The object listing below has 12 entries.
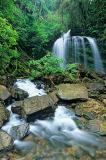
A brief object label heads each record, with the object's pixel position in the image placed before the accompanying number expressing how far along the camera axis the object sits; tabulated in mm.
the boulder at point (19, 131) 2785
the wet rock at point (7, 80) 3868
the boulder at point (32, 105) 3191
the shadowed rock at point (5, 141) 2517
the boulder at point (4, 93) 3436
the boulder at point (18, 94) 3673
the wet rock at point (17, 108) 3291
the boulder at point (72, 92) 3802
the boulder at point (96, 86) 4408
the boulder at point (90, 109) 3425
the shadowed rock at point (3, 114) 3017
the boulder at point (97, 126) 3030
